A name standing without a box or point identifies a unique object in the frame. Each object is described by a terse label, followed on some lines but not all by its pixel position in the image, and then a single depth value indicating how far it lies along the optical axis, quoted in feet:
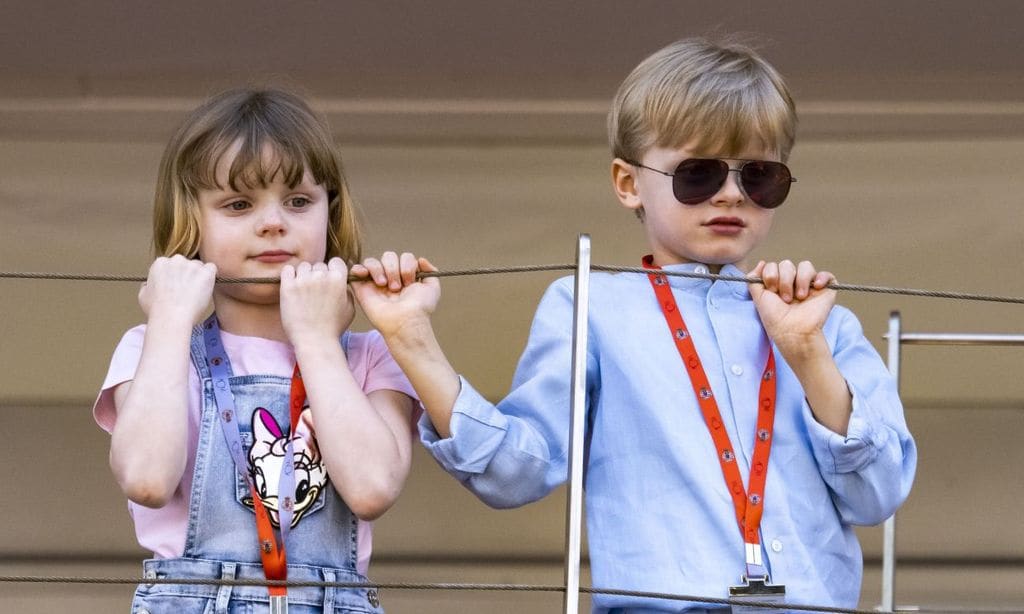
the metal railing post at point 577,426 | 40.00
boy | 40.47
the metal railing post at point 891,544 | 43.17
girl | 40.45
